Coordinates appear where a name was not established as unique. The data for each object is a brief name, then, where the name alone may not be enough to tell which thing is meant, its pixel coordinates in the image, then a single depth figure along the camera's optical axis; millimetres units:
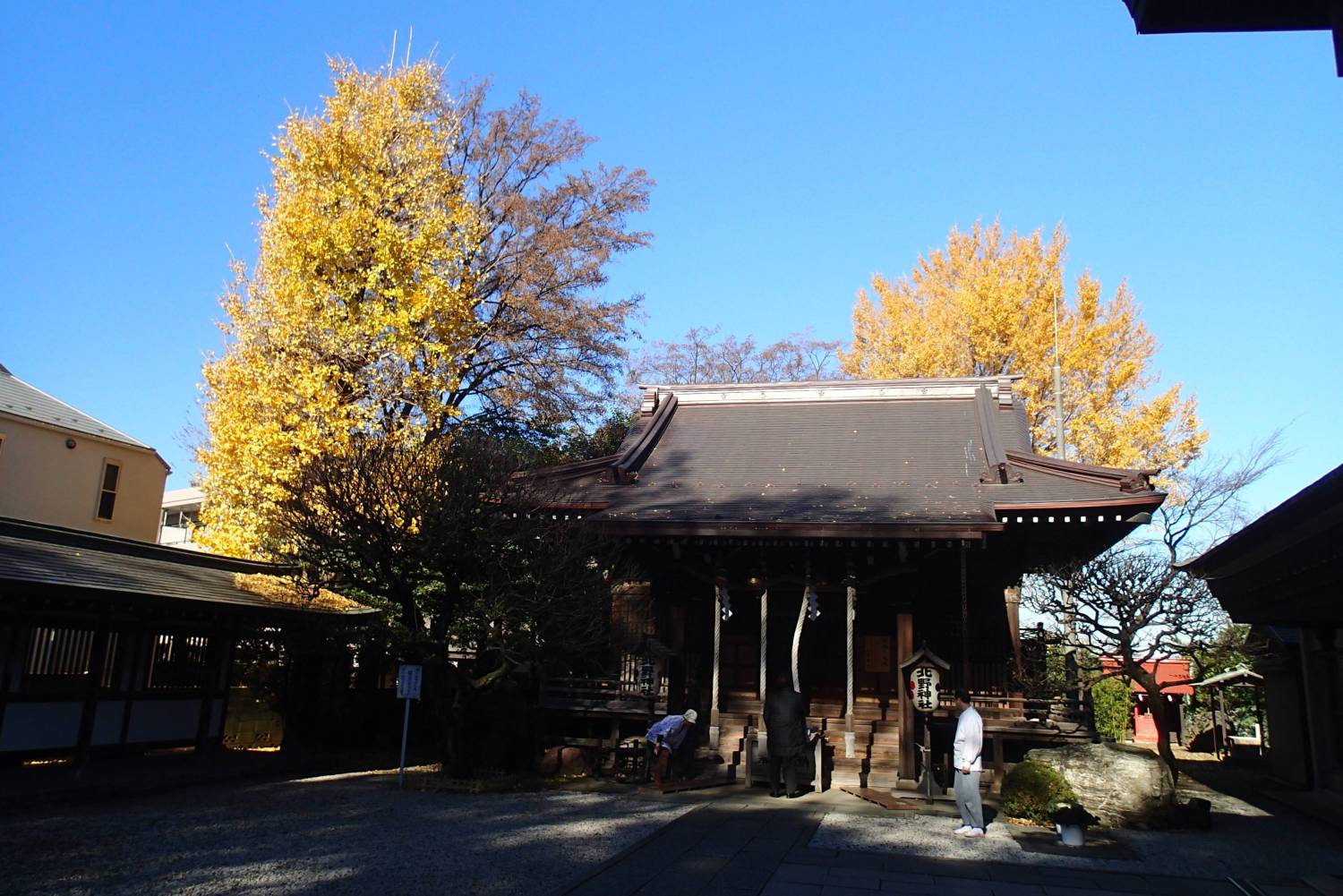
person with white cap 12469
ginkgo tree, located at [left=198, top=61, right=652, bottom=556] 16578
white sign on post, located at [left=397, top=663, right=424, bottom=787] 12336
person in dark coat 11891
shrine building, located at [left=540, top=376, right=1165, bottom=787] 13109
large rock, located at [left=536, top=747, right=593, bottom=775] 13906
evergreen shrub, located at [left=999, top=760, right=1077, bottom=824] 10273
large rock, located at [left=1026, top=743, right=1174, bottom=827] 10250
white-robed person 9469
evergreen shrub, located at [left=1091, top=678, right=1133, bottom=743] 23688
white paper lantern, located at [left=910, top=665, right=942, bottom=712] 12422
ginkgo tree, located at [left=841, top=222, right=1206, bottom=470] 23922
